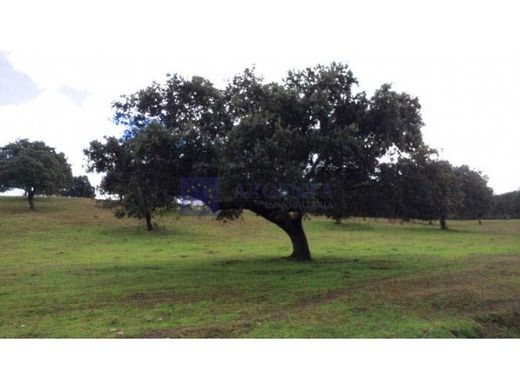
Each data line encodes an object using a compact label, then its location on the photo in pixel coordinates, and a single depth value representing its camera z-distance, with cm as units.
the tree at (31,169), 5631
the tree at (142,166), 1850
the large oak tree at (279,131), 1758
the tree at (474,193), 6231
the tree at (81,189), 9694
